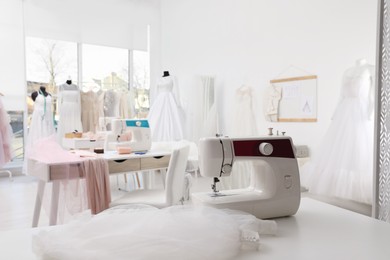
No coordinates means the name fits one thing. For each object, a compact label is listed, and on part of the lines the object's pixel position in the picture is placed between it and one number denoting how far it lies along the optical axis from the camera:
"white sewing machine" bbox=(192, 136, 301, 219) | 1.23
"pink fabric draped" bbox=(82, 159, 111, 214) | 2.57
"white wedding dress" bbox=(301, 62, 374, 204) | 2.74
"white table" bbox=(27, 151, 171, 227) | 2.46
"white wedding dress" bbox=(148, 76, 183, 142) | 5.43
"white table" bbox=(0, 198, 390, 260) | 0.89
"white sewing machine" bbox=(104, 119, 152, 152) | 3.21
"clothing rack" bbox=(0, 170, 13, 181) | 5.26
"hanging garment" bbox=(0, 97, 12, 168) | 4.23
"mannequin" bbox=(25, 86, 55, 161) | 5.39
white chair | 2.44
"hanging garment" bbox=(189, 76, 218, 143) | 5.14
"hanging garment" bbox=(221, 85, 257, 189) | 4.44
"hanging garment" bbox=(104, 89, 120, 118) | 6.01
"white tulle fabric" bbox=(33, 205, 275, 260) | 0.80
